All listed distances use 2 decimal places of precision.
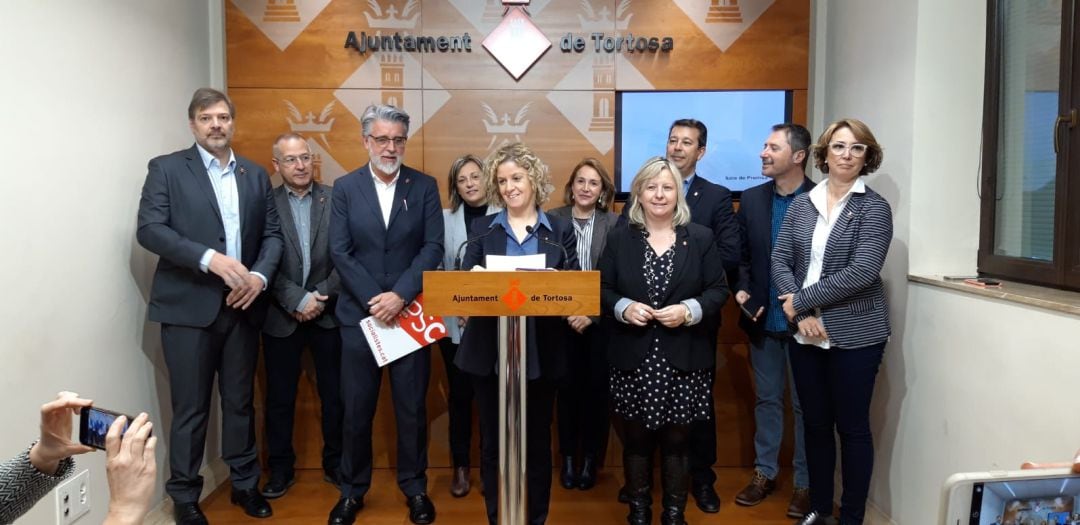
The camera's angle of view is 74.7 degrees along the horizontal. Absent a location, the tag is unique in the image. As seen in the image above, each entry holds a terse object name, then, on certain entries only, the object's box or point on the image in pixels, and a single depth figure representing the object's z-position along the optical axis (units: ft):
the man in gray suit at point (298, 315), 11.46
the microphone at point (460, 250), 9.07
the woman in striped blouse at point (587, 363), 11.46
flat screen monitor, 13.01
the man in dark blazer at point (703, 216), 11.02
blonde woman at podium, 8.87
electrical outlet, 8.39
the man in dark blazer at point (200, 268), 9.70
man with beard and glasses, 10.26
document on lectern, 7.29
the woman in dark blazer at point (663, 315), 9.12
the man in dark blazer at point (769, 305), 10.86
